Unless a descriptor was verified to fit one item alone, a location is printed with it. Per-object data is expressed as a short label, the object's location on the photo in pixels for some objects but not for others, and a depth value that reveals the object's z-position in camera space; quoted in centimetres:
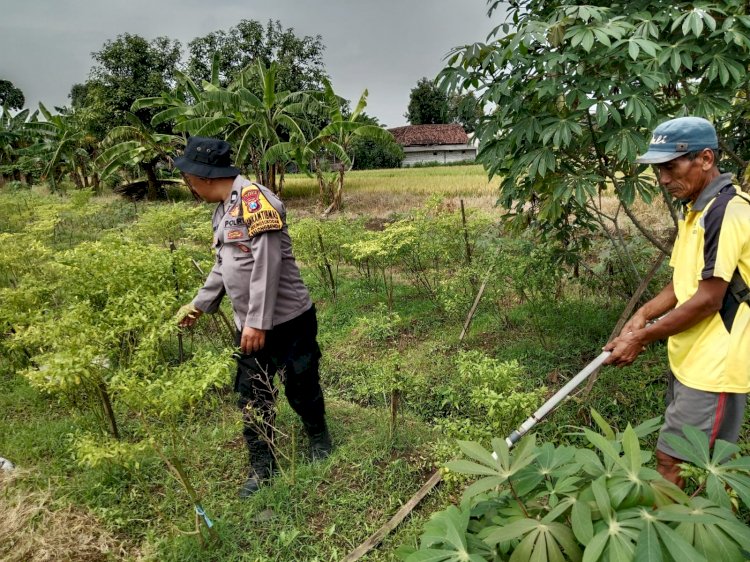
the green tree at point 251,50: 1983
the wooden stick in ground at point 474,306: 401
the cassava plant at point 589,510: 98
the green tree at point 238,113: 1164
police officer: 243
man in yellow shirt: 165
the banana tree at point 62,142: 1834
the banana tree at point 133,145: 1419
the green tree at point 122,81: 1766
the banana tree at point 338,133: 1169
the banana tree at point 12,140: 1869
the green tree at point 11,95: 3978
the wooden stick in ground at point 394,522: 222
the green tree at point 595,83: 221
